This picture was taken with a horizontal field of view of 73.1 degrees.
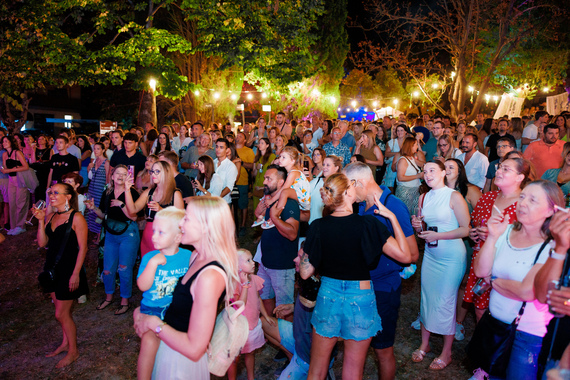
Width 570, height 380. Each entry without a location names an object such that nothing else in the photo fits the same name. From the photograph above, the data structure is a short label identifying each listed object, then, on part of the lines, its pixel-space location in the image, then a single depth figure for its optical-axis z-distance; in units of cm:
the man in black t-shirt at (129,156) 675
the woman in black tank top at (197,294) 203
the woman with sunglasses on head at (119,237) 490
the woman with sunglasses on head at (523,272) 241
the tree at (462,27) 1523
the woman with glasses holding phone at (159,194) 454
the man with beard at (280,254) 383
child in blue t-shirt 255
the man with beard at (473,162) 593
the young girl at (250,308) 317
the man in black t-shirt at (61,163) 748
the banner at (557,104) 1423
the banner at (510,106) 1928
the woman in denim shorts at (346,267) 260
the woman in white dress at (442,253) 369
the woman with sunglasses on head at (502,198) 341
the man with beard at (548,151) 595
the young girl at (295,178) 443
